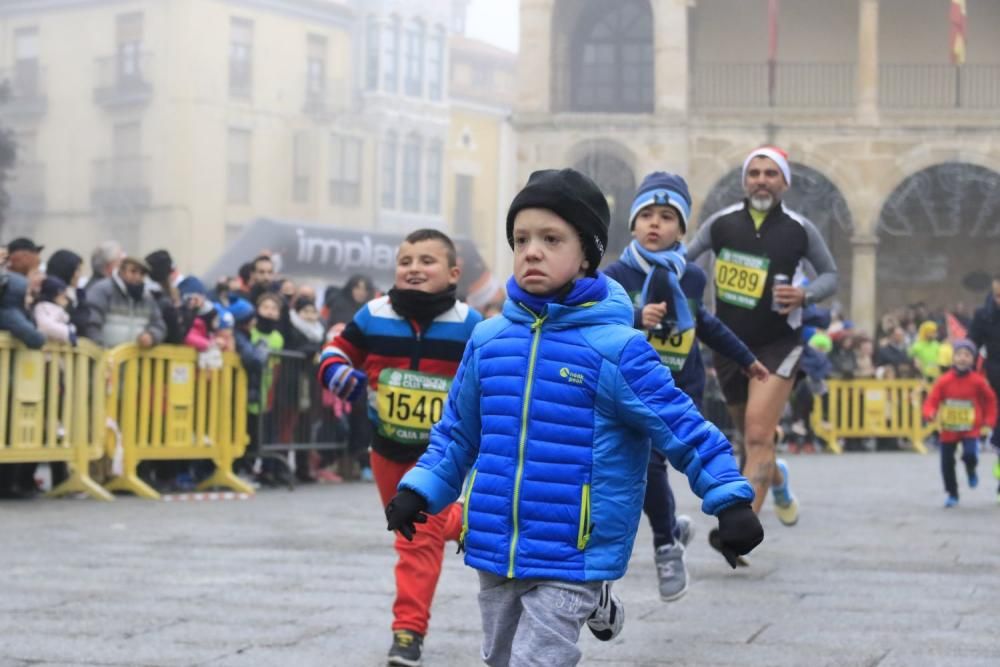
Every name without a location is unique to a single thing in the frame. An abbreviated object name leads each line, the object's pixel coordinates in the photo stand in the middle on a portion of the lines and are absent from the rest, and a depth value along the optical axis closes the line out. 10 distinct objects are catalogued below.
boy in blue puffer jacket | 4.18
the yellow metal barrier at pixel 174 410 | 12.71
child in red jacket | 13.46
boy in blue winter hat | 7.41
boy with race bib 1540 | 6.26
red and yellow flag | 31.69
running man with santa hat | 8.61
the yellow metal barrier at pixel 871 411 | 23.36
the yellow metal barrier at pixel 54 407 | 11.93
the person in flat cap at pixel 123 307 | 12.91
